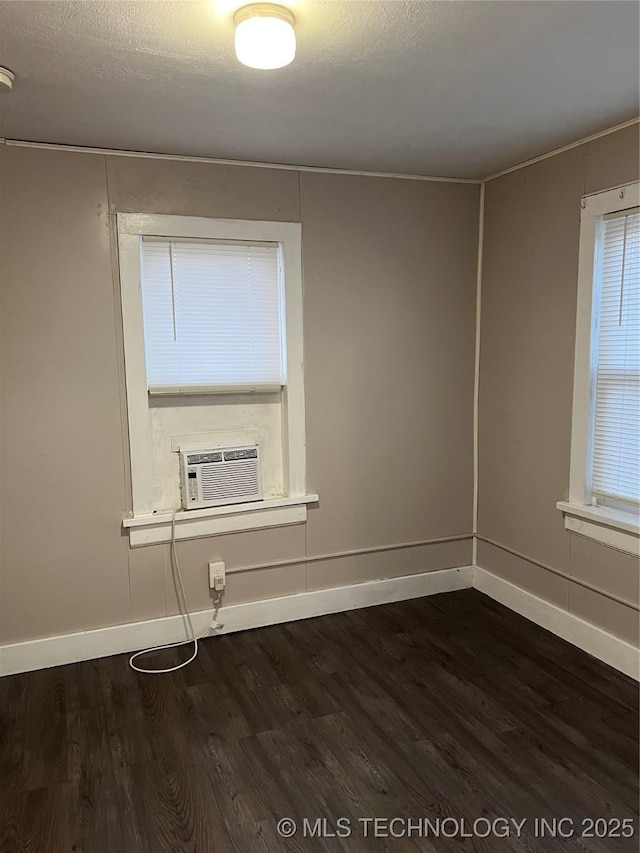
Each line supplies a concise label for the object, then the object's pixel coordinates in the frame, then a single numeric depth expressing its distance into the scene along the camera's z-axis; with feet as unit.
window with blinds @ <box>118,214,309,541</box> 9.82
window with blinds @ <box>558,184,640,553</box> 8.95
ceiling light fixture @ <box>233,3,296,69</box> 5.49
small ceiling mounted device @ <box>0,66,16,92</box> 6.59
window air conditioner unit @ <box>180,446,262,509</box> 10.28
